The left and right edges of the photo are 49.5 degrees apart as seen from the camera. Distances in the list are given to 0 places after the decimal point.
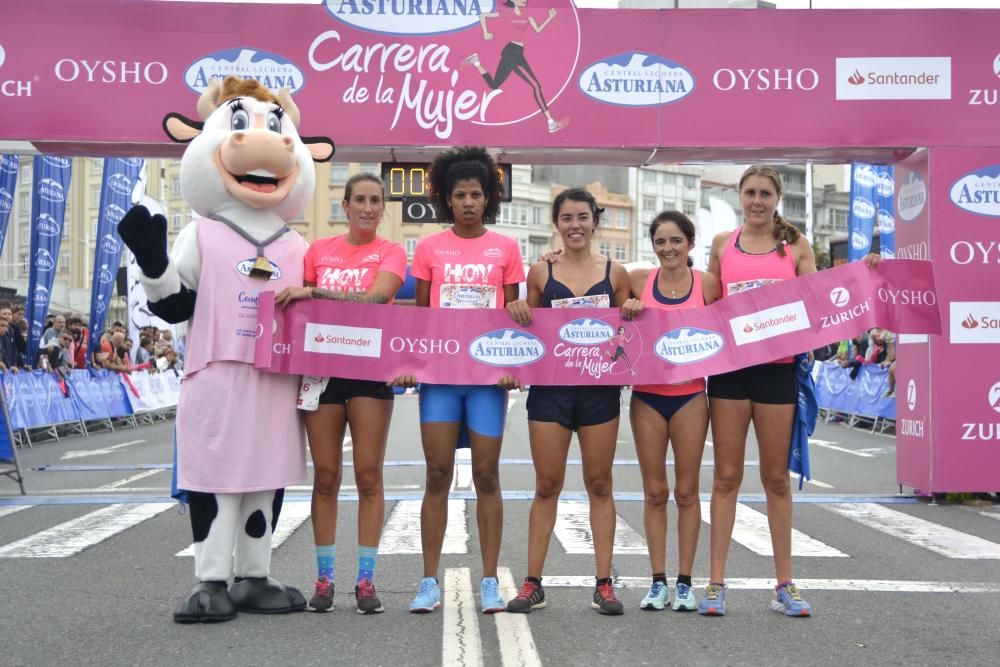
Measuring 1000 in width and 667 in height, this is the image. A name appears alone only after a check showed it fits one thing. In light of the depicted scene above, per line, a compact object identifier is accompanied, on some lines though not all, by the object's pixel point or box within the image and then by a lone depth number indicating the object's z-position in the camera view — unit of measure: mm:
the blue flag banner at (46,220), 19359
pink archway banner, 9625
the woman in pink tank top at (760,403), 5855
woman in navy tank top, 5758
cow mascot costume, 5652
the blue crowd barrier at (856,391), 19250
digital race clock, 12953
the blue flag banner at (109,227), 22344
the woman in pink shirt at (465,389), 5734
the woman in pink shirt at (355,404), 5805
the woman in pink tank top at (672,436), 5824
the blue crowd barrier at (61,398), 16672
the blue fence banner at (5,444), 10938
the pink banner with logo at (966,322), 9750
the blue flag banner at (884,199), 20259
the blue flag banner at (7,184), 18391
